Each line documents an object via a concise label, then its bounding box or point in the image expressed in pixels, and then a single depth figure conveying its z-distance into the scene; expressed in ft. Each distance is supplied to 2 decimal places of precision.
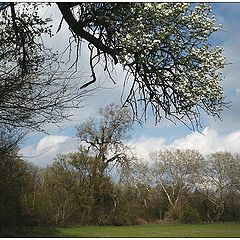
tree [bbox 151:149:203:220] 140.46
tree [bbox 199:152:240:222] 137.90
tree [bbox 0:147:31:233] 45.80
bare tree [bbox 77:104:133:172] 105.35
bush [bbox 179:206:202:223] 146.64
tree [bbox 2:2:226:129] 19.27
